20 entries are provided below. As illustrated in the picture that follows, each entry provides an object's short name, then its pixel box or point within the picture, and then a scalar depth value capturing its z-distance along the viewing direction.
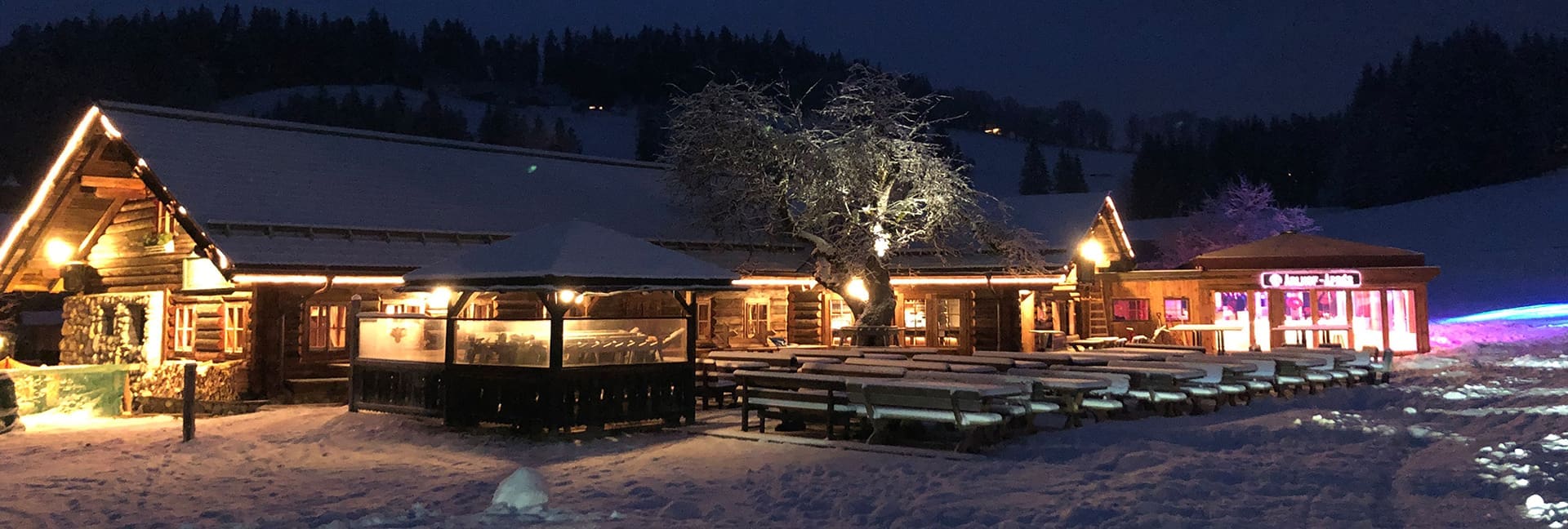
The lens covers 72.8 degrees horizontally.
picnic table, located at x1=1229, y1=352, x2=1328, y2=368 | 16.80
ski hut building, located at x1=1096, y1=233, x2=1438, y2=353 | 25.25
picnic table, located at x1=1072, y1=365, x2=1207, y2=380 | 13.68
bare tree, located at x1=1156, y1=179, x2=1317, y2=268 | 52.12
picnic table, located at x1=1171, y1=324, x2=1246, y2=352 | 24.28
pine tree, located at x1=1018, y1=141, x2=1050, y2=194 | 100.94
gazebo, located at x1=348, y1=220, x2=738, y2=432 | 13.41
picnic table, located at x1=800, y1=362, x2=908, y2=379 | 13.82
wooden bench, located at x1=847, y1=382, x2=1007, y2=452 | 11.02
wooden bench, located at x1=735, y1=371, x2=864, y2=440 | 12.38
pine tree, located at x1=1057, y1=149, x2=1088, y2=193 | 98.38
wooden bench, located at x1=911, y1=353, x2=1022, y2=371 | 15.14
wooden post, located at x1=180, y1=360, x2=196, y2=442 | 13.41
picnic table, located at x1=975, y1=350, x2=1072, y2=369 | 15.52
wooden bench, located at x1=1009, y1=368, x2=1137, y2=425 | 12.74
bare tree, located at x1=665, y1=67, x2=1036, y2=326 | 21.09
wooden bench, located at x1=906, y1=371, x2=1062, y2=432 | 11.84
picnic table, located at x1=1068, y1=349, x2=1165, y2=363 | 15.67
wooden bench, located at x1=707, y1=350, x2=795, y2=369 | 17.02
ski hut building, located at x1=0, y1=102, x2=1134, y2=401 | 18.47
